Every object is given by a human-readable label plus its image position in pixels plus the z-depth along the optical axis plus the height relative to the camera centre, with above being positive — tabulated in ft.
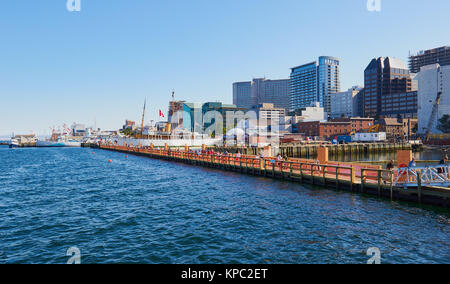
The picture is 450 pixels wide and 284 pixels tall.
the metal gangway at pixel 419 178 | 60.39 -9.72
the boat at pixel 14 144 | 487.20 -6.48
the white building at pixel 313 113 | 589.85 +51.30
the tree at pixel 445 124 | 363.97 +14.49
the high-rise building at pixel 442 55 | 629.68 +186.11
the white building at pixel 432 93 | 390.01 +61.70
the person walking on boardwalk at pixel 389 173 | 65.82 -9.22
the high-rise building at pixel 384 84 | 549.13 +108.39
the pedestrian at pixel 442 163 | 62.47 -6.77
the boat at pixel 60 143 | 503.28 -5.83
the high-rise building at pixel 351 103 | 631.97 +76.94
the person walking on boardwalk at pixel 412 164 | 64.71 -6.78
